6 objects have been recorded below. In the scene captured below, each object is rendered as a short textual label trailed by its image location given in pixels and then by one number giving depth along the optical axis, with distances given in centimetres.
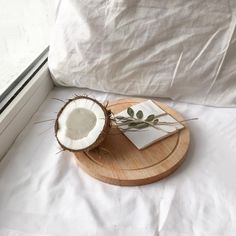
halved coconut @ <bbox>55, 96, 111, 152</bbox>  54
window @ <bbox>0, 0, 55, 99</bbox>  71
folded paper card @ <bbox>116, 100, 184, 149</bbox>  59
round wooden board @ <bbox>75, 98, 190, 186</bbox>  53
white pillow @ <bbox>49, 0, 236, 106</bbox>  62
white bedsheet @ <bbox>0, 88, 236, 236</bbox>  47
